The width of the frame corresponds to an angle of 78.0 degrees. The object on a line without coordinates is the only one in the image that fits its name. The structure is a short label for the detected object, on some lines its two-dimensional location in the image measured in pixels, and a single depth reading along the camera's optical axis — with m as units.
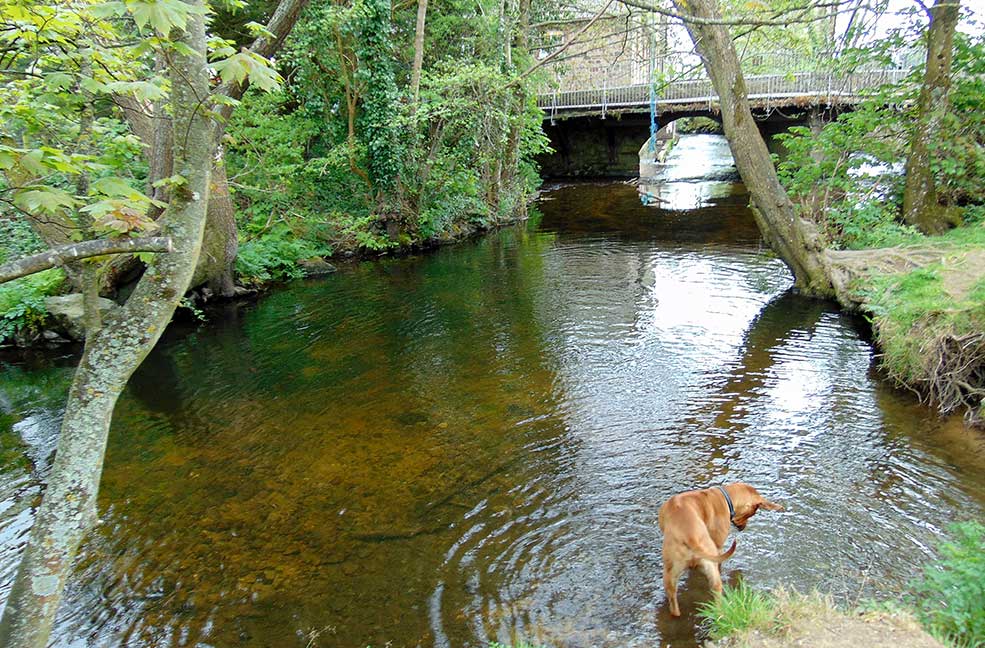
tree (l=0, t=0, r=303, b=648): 2.71
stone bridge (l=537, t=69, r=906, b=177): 23.45
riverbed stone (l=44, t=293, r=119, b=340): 11.06
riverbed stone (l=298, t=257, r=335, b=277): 15.39
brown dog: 3.91
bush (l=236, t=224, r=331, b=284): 14.11
